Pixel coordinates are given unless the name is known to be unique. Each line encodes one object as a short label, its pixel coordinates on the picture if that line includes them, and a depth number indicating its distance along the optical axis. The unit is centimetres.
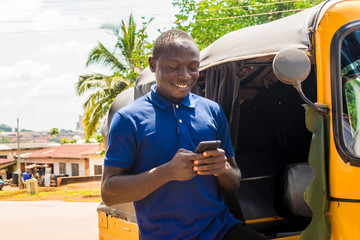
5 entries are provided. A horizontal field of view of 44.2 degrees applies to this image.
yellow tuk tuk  226
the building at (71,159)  3100
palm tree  1830
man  204
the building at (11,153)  4120
